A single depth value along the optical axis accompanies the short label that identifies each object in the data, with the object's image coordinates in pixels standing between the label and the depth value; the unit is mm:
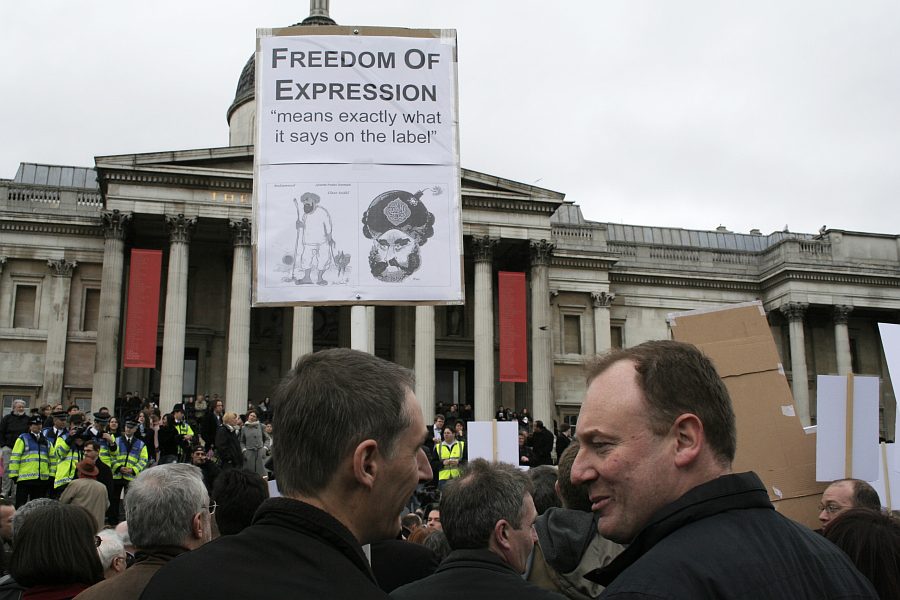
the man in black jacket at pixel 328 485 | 2199
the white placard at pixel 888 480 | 8094
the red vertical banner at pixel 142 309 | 31734
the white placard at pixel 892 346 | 6371
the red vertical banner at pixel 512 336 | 34812
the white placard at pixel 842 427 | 6410
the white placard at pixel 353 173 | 6812
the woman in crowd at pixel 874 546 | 3537
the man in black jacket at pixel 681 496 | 2104
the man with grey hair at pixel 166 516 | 4031
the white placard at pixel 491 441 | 12266
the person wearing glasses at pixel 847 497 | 5445
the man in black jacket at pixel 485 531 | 3492
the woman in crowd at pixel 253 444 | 18531
